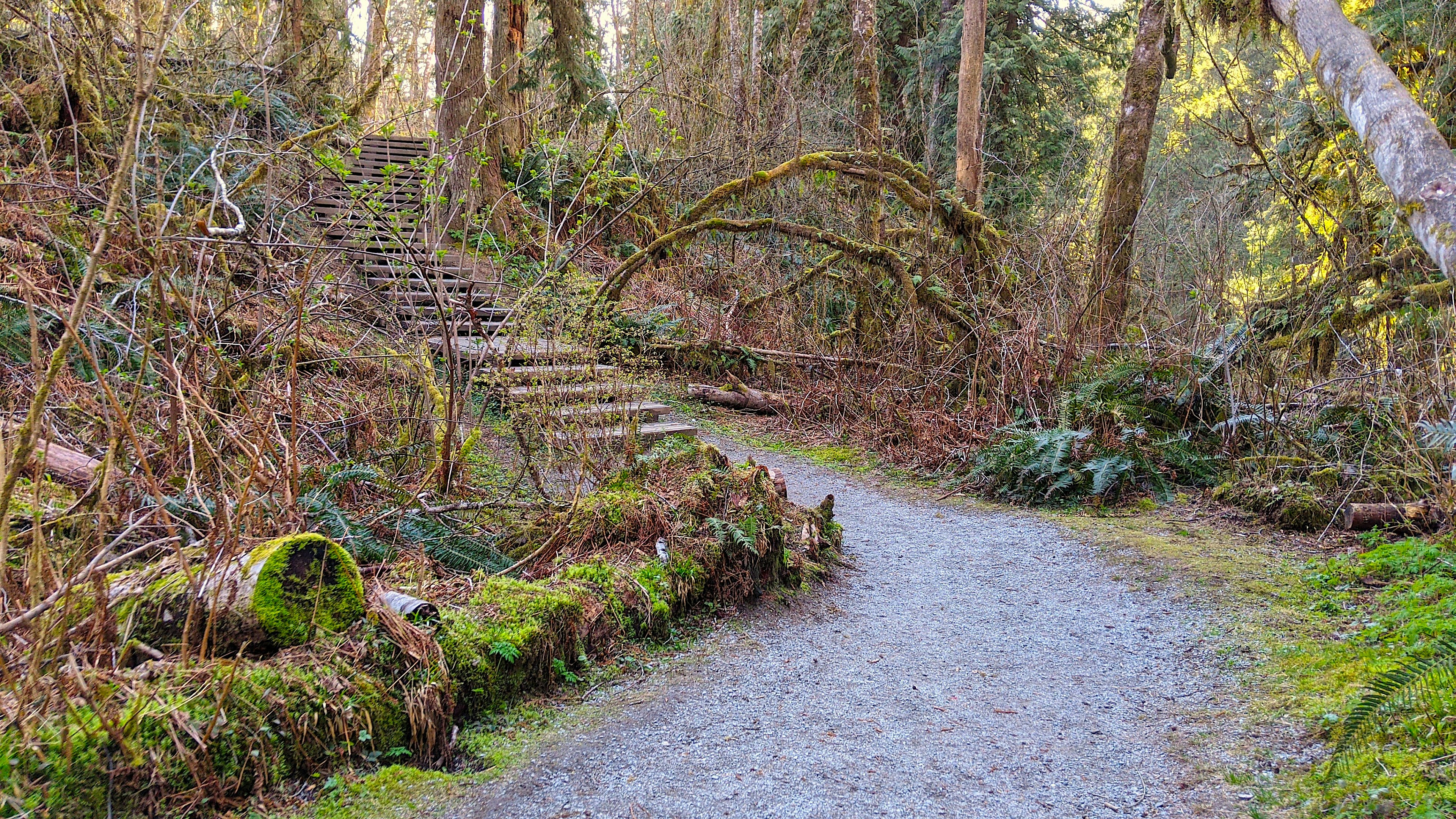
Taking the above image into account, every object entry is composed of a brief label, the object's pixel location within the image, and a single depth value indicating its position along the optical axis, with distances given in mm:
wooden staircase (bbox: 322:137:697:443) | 5605
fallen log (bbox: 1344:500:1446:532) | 6332
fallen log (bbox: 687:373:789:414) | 12539
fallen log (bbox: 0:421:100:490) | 5121
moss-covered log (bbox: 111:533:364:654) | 3506
